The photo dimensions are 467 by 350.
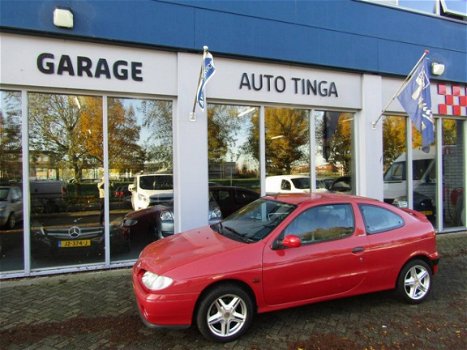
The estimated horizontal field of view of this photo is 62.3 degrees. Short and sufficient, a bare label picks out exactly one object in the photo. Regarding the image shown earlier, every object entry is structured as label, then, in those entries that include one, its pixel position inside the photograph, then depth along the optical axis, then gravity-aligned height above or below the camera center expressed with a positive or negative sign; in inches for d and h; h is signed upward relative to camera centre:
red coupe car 149.9 -36.7
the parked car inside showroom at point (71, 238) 251.1 -40.5
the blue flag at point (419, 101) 309.1 +59.2
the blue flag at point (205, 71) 241.0 +66.4
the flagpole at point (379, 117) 338.7 +51.9
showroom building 245.4 +49.9
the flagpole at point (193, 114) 269.3 +44.5
